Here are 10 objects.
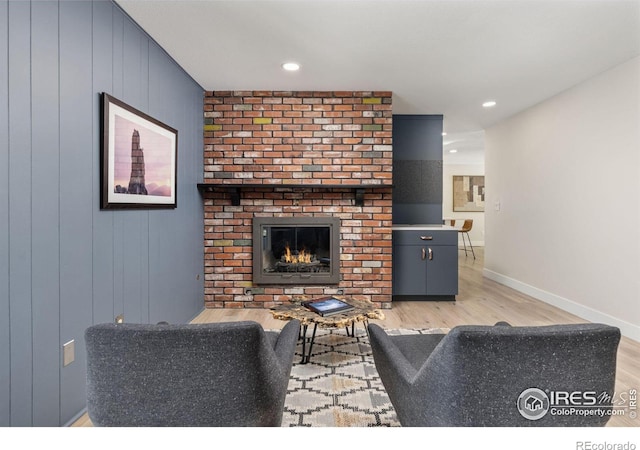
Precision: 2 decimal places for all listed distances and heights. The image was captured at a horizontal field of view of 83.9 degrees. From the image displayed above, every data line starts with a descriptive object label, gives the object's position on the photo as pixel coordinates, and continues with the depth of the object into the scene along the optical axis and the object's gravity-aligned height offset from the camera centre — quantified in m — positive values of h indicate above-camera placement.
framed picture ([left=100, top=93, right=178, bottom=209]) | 2.09 +0.42
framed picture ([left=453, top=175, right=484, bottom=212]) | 9.76 +0.79
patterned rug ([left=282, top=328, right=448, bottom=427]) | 1.81 -1.00
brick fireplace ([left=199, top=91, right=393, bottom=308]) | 3.86 +0.47
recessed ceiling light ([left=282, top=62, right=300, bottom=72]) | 3.10 +1.37
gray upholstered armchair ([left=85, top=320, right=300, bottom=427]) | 1.10 -0.48
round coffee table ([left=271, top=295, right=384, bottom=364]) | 2.25 -0.62
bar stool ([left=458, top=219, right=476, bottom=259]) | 8.10 -0.08
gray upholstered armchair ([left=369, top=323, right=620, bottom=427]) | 1.04 -0.46
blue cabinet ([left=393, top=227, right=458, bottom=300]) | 4.14 -0.49
